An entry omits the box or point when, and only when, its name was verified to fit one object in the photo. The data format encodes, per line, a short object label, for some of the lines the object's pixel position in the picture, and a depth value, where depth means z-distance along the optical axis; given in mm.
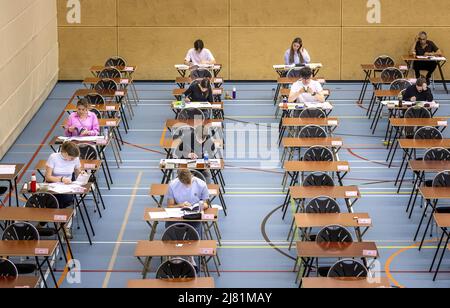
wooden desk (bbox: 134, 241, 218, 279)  9328
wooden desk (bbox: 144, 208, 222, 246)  10500
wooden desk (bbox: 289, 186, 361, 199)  11422
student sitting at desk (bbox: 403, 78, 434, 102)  16797
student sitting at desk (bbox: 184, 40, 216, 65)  20156
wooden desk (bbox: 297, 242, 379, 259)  9375
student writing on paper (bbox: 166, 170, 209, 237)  10938
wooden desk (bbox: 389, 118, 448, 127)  15234
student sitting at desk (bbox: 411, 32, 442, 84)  21306
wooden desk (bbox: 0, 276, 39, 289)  8461
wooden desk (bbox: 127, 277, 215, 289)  8320
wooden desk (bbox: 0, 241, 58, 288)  9305
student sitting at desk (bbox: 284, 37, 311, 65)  19875
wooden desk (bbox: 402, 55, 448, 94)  20764
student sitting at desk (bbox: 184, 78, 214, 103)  16938
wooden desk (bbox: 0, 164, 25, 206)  12205
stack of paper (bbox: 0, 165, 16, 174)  12523
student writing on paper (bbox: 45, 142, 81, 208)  12008
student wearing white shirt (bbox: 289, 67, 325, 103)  16734
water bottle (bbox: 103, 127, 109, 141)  14617
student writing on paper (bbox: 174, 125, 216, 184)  13944
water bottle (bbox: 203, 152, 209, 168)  12911
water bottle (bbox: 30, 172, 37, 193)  11562
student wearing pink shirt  14523
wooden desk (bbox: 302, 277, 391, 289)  8352
